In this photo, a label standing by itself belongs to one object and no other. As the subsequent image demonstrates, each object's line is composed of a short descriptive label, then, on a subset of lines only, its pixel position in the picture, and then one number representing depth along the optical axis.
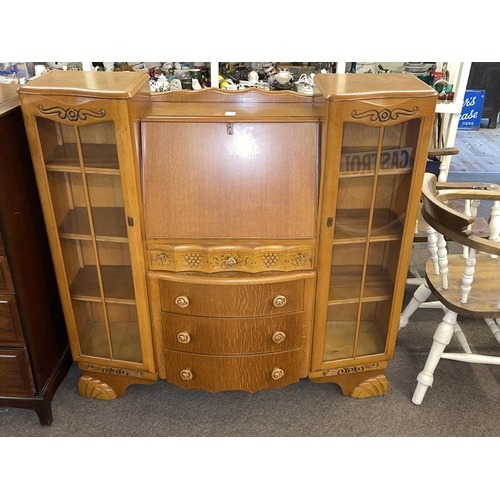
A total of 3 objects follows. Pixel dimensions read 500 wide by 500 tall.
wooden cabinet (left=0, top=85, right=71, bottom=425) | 1.73
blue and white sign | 5.16
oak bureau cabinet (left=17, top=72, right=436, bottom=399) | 1.68
